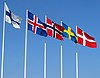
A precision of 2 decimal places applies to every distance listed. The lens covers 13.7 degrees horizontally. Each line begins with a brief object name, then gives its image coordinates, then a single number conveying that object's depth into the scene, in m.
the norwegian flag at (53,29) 45.72
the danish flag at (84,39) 47.28
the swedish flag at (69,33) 46.75
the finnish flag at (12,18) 41.19
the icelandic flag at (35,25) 43.34
